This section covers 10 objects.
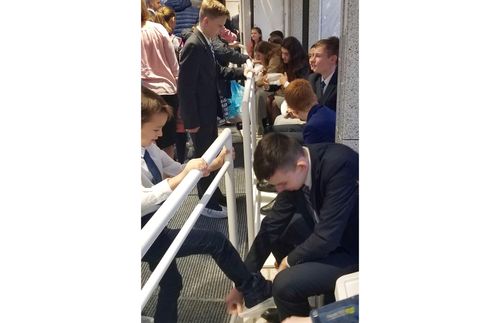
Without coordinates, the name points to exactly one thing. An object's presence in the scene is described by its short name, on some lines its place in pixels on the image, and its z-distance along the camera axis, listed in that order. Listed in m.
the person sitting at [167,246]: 1.60
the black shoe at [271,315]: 1.90
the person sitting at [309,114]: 2.44
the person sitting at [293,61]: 4.41
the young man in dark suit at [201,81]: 2.70
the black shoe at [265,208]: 2.99
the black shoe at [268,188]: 3.11
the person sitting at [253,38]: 6.82
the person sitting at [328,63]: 2.91
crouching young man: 1.58
